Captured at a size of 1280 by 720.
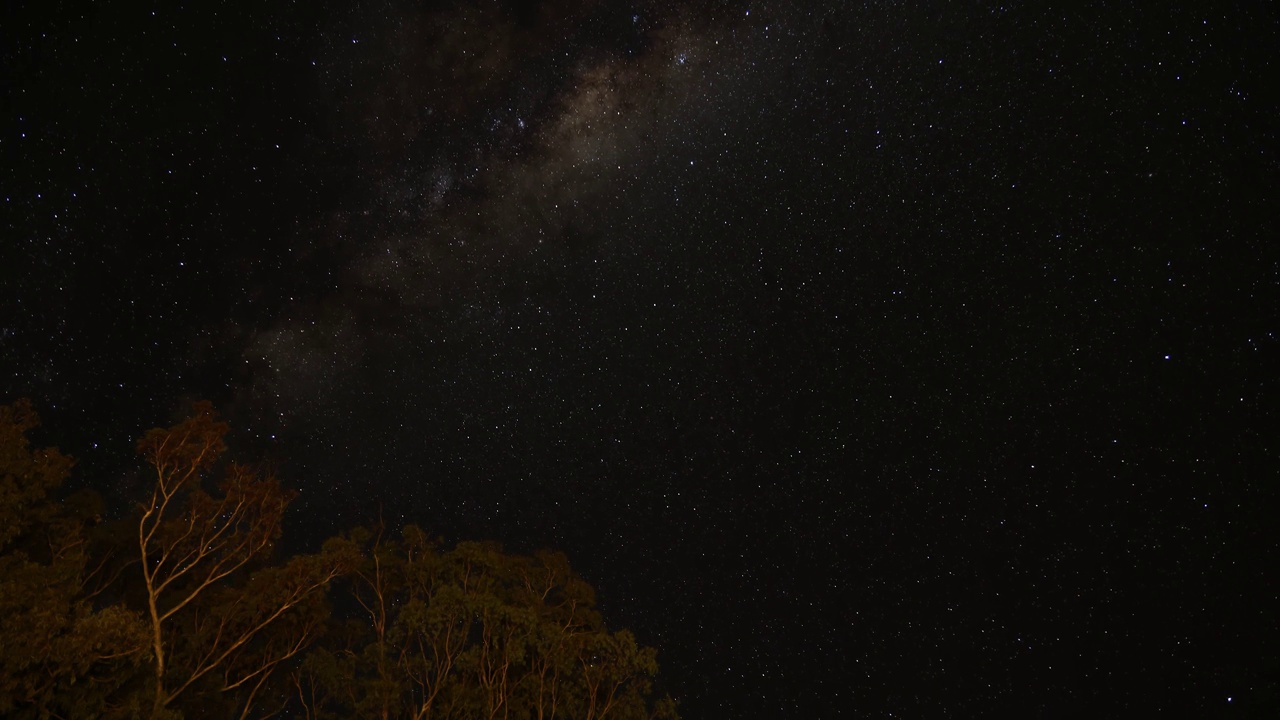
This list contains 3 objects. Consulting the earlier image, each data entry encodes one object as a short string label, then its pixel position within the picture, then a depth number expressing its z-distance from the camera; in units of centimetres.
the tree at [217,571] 1084
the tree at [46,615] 720
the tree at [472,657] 1312
